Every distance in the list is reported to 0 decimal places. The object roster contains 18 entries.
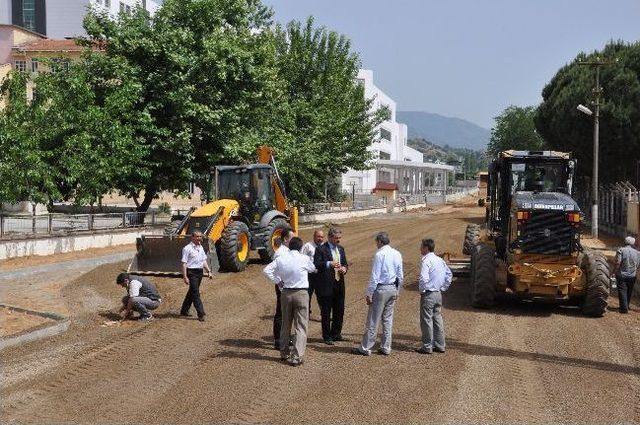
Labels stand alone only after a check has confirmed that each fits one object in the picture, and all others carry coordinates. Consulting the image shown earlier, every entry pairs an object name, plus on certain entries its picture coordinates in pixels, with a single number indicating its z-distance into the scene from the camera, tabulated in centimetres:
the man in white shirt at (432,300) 1090
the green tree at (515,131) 11038
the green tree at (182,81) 2736
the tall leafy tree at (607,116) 4081
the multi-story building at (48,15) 6562
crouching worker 1339
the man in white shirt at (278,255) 1038
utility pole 3161
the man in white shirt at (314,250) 1115
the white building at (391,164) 8850
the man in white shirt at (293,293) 1009
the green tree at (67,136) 2352
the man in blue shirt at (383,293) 1055
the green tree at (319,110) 3900
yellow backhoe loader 1816
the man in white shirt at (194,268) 1336
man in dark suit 1099
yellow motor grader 1412
